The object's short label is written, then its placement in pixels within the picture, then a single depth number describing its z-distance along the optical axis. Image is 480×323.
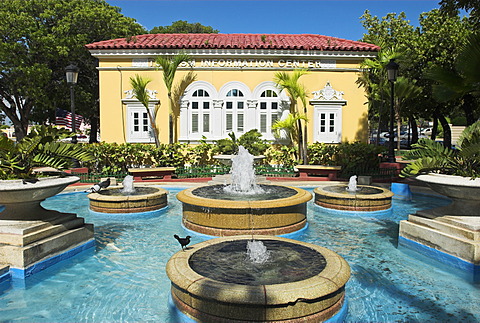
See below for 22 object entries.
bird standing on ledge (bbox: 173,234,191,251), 5.17
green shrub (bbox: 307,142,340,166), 16.69
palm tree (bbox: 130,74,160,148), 16.44
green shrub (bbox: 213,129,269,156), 16.33
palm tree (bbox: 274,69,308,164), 16.45
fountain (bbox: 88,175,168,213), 9.72
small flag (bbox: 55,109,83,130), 20.11
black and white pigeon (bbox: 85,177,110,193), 10.82
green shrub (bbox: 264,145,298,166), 17.50
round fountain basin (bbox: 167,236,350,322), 3.70
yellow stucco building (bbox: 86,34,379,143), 17.88
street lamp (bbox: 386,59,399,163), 14.14
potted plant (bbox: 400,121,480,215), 6.02
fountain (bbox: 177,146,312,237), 7.52
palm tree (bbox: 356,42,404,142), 17.48
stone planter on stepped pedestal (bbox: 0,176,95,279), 5.61
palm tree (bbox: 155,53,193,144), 16.52
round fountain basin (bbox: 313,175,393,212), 9.89
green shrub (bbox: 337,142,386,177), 15.58
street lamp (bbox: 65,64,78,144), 14.29
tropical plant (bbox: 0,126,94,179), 6.12
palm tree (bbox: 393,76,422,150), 21.86
